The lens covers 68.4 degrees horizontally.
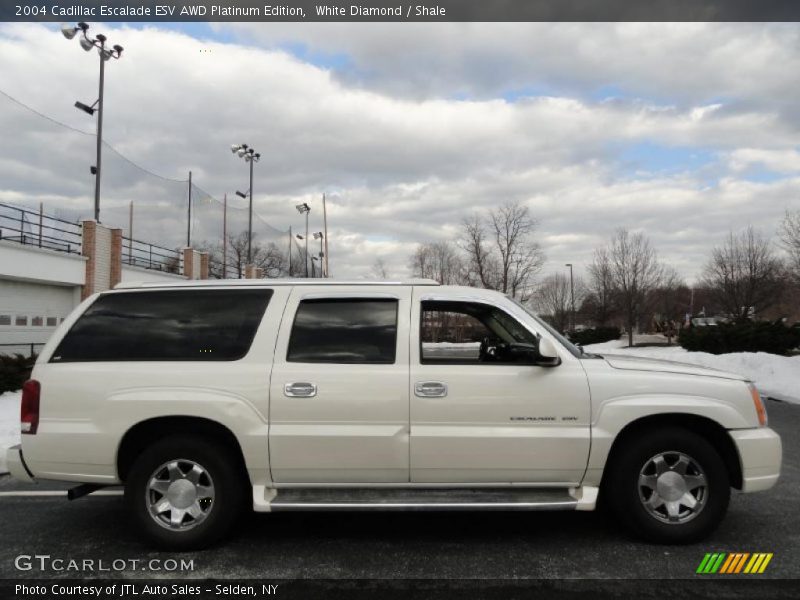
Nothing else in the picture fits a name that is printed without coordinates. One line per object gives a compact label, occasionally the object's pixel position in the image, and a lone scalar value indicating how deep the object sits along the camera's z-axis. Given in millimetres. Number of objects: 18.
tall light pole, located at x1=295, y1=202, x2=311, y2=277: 45344
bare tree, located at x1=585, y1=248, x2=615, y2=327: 36656
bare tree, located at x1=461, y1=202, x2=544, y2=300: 34375
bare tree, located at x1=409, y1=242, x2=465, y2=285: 40600
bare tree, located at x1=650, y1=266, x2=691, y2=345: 41084
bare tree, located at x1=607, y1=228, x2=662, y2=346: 34438
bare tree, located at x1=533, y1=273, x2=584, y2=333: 51997
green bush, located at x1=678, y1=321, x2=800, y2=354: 19922
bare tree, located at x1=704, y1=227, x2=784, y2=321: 28047
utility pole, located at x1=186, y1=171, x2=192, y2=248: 38000
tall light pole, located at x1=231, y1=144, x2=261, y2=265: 35094
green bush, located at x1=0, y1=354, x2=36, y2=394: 11969
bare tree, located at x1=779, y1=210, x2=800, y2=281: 19766
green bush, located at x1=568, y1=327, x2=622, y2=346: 41625
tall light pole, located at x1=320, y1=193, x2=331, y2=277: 50838
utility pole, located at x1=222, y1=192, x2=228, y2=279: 44012
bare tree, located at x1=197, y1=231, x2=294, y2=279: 44250
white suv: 4090
